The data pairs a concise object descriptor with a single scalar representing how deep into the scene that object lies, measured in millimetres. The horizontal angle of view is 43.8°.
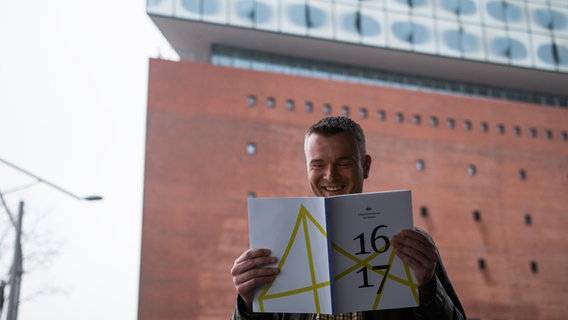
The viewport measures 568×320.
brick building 23844
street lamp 8617
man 2406
